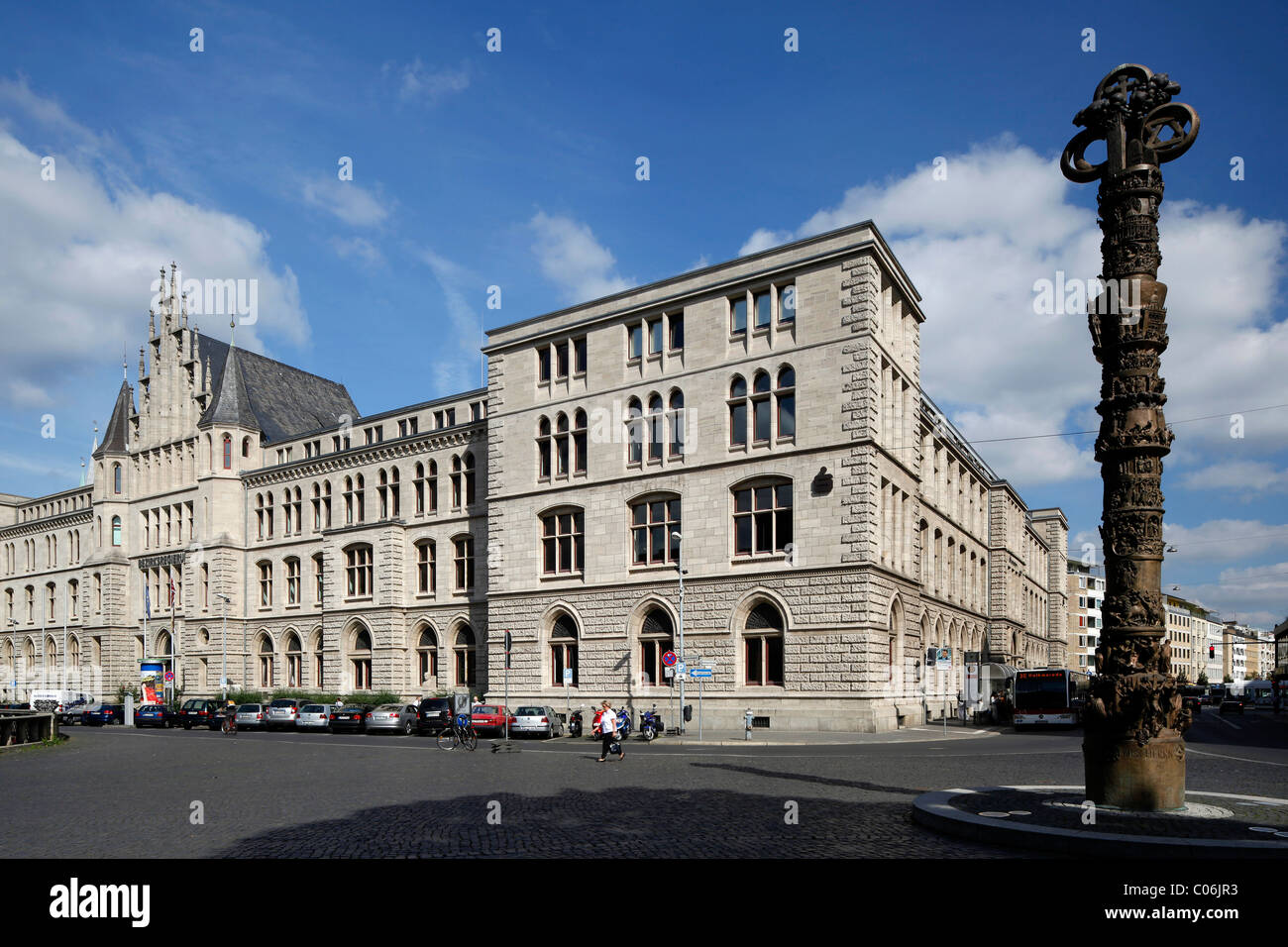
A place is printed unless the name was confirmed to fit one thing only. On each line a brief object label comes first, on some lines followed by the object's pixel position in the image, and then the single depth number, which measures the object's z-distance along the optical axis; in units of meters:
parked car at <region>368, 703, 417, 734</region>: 42.25
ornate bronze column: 12.82
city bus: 41.75
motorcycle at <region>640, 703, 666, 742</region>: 34.34
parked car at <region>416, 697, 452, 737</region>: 40.56
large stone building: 37.12
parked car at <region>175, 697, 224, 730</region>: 48.97
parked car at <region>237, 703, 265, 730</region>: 47.50
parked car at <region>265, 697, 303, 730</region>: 46.78
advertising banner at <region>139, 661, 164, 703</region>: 56.70
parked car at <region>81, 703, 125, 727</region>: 53.19
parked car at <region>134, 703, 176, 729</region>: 51.56
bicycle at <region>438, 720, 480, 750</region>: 31.39
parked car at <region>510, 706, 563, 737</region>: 36.69
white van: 58.53
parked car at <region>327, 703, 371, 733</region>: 43.94
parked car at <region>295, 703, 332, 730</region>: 45.15
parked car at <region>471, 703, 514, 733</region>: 37.09
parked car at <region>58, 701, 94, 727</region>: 56.69
